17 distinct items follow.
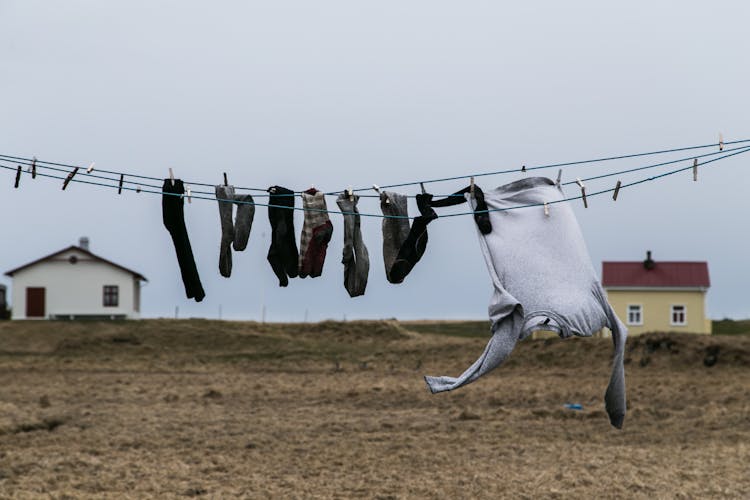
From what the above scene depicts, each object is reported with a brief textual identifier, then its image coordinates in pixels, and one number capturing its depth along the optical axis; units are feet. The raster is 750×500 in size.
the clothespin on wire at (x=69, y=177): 22.93
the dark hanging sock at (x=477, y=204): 21.91
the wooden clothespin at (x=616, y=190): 21.94
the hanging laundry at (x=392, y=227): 23.80
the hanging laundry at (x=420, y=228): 22.45
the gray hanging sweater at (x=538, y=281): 20.41
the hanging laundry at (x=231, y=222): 23.84
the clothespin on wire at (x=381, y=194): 23.62
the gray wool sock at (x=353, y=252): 23.66
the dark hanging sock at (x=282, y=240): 24.00
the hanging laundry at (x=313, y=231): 23.81
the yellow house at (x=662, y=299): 113.91
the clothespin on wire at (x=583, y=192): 21.88
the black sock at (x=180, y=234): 23.90
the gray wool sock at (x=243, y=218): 24.01
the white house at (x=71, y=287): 126.72
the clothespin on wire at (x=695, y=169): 21.24
